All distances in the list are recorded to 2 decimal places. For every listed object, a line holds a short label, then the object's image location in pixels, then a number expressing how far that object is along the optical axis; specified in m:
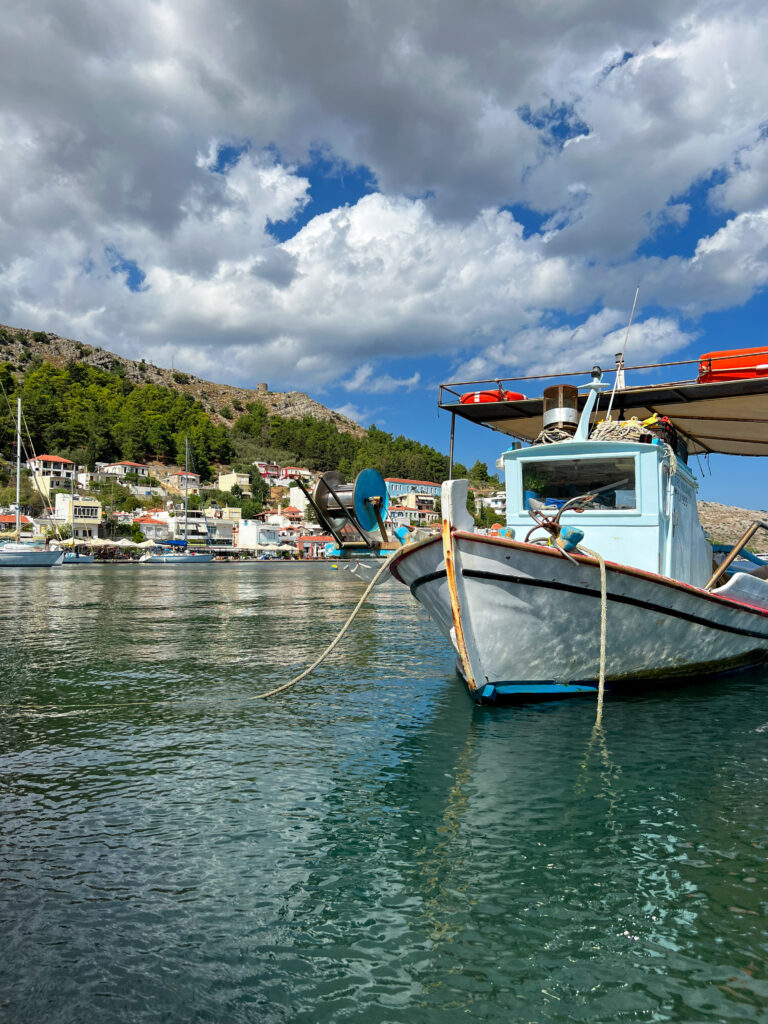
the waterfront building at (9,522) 98.44
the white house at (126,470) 138.50
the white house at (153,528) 110.69
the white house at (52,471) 116.00
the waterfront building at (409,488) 138.25
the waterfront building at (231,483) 152.75
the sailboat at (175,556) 96.81
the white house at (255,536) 120.00
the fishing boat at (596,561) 8.03
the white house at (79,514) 102.28
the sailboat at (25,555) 70.69
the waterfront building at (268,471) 169.12
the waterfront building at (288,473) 167.50
